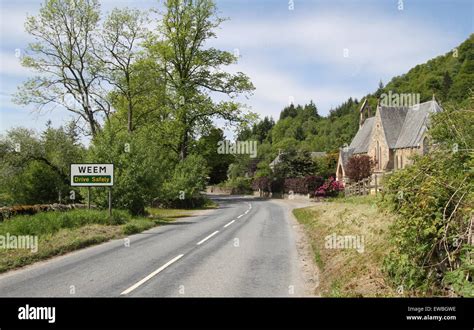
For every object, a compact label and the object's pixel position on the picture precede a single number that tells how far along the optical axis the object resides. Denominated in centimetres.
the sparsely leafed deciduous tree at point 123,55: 3875
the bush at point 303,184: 5019
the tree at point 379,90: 12694
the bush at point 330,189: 4688
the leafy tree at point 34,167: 3481
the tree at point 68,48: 3544
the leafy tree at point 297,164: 5912
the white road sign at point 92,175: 1962
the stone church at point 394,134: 5209
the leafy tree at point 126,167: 2320
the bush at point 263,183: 6569
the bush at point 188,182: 3956
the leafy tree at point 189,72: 4497
